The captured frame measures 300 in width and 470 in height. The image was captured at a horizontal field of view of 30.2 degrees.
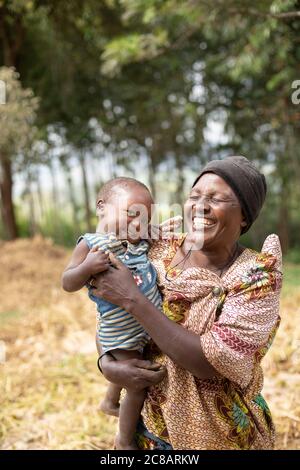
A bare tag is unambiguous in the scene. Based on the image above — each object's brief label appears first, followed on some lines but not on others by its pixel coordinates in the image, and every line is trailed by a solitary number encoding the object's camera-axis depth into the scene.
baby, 1.70
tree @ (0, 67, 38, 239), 9.38
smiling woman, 1.59
